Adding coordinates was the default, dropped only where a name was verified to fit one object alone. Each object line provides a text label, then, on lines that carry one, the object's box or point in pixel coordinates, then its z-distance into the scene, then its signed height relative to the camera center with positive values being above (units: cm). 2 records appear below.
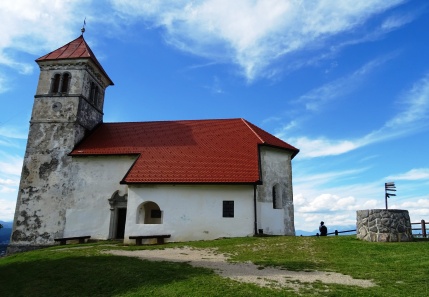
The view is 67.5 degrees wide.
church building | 1950 +333
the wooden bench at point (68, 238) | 2030 -97
